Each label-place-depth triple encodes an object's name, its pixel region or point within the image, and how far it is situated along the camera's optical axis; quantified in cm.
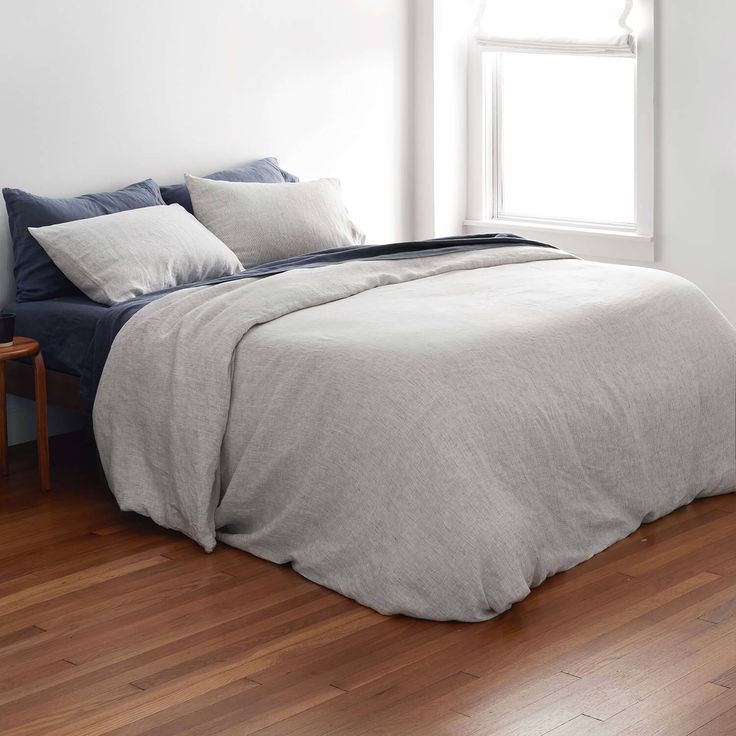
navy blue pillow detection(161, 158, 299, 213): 456
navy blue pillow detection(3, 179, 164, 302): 405
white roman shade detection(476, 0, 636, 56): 511
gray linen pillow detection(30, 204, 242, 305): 384
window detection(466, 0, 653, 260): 515
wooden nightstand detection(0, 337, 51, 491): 366
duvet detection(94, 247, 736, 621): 275
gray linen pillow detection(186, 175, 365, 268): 441
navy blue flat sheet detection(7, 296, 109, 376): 375
